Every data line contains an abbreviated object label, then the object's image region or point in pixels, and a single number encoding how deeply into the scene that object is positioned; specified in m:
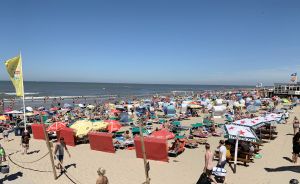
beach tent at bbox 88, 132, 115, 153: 9.99
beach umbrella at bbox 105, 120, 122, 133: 12.59
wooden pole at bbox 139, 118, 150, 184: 5.14
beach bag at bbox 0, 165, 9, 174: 7.00
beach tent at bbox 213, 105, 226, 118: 18.60
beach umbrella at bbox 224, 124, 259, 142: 7.76
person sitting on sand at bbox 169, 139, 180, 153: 9.81
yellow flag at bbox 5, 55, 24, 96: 10.51
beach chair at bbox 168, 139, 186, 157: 9.53
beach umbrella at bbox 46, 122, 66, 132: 12.01
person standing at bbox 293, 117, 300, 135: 11.79
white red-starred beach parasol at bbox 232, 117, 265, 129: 9.40
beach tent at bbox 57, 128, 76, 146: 11.20
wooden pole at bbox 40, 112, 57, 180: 7.31
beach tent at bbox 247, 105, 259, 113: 20.22
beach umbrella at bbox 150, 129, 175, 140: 10.26
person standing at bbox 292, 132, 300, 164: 8.04
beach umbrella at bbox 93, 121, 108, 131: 11.93
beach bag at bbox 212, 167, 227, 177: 6.70
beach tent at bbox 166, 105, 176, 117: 19.37
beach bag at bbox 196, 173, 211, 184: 5.67
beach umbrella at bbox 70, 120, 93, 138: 11.37
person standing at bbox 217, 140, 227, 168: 7.11
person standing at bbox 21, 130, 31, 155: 10.00
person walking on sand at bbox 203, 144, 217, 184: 6.19
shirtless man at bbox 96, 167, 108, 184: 4.99
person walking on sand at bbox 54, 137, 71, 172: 7.64
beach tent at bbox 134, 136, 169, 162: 8.63
